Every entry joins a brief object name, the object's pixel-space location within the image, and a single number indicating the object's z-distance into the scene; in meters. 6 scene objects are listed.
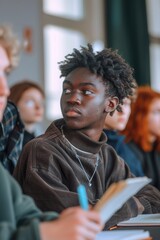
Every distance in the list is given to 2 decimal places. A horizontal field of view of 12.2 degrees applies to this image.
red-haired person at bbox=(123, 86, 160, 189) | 3.77
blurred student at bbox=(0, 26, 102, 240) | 1.52
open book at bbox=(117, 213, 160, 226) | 2.06
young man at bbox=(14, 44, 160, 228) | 2.04
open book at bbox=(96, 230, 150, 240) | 1.68
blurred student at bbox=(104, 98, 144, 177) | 2.93
